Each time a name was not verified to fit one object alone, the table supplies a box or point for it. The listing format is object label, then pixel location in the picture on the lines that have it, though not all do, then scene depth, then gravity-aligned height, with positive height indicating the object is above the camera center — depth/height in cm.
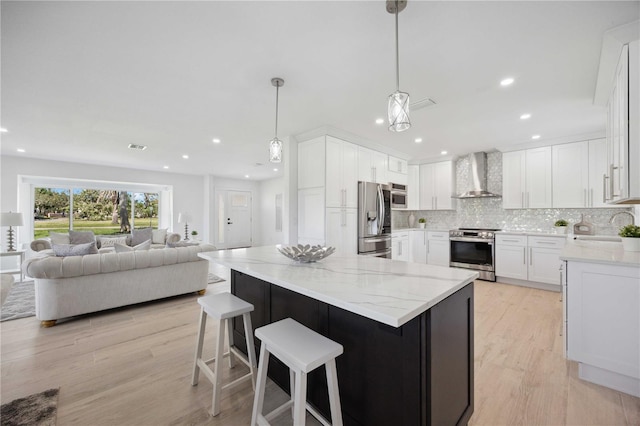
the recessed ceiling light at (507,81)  239 +122
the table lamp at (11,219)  454 -10
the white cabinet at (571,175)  404 +61
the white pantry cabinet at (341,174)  379 +60
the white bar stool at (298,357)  114 -64
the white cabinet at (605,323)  178 -78
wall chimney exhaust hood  500 +74
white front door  874 -17
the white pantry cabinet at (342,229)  381 -24
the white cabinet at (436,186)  547 +59
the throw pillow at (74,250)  361 -51
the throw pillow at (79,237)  539 -50
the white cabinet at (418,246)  550 -68
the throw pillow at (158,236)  650 -57
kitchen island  113 -61
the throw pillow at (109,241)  586 -62
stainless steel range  465 -68
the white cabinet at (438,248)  518 -69
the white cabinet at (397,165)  508 +97
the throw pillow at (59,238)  513 -49
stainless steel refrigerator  420 -10
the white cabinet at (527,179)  439 +61
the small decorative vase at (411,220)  621 -16
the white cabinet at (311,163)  378 +75
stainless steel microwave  507 +35
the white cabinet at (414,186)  583 +61
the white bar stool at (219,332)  163 -80
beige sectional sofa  291 -83
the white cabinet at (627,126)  170 +60
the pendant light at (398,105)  153 +64
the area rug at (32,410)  157 -125
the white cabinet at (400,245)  504 -63
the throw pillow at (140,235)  602 -51
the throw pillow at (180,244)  408 -51
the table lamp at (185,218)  738 -13
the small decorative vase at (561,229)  420 -25
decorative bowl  180 -28
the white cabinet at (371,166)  436 +83
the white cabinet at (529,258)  405 -72
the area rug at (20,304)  321 -122
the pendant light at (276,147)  240 +61
